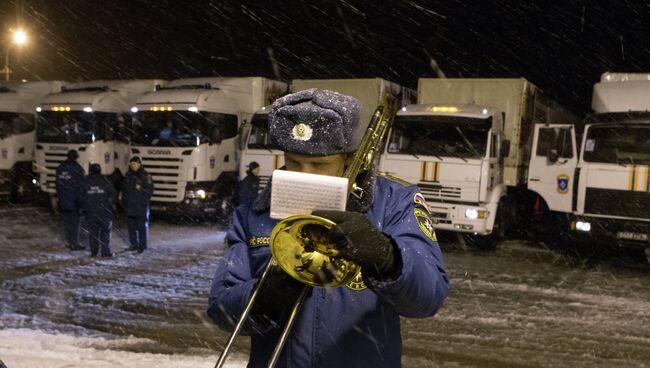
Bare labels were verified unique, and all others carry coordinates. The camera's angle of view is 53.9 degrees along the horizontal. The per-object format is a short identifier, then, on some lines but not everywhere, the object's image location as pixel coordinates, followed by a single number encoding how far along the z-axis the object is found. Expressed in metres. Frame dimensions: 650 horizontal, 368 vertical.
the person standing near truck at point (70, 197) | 11.47
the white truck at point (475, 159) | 11.85
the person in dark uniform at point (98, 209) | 10.66
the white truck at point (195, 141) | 15.02
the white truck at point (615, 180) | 10.70
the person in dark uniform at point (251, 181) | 13.31
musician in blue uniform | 1.79
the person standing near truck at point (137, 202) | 11.16
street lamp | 25.45
